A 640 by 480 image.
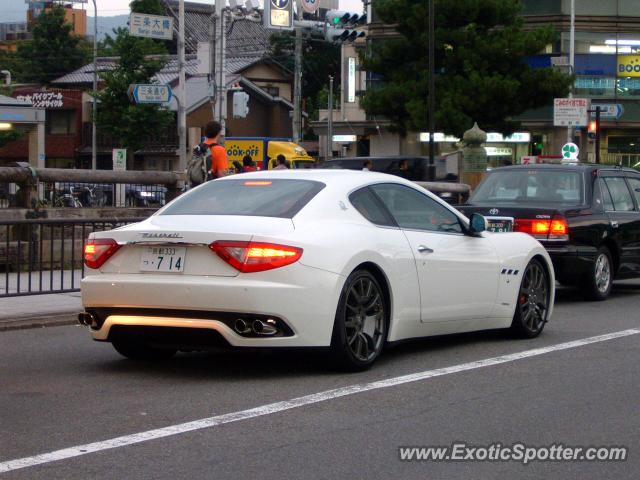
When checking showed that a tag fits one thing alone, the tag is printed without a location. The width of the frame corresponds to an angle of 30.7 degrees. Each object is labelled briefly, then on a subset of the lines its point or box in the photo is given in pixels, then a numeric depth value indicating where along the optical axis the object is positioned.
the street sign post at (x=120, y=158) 50.22
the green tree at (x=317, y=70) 81.44
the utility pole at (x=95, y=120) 65.59
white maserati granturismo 7.68
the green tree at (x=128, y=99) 62.97
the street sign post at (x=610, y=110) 43.55
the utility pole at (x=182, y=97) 42.59
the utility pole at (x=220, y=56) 37.38
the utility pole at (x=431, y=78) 26.30
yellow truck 45.16
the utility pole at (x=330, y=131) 55.50
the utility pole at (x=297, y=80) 36.72
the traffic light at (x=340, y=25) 32.47
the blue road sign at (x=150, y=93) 32.81
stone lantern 29.05
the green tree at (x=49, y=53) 82.19
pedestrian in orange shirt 13.94
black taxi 13.36
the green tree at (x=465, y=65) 40.31
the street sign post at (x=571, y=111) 32.00
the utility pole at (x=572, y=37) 47.01
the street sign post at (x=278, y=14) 33.12
